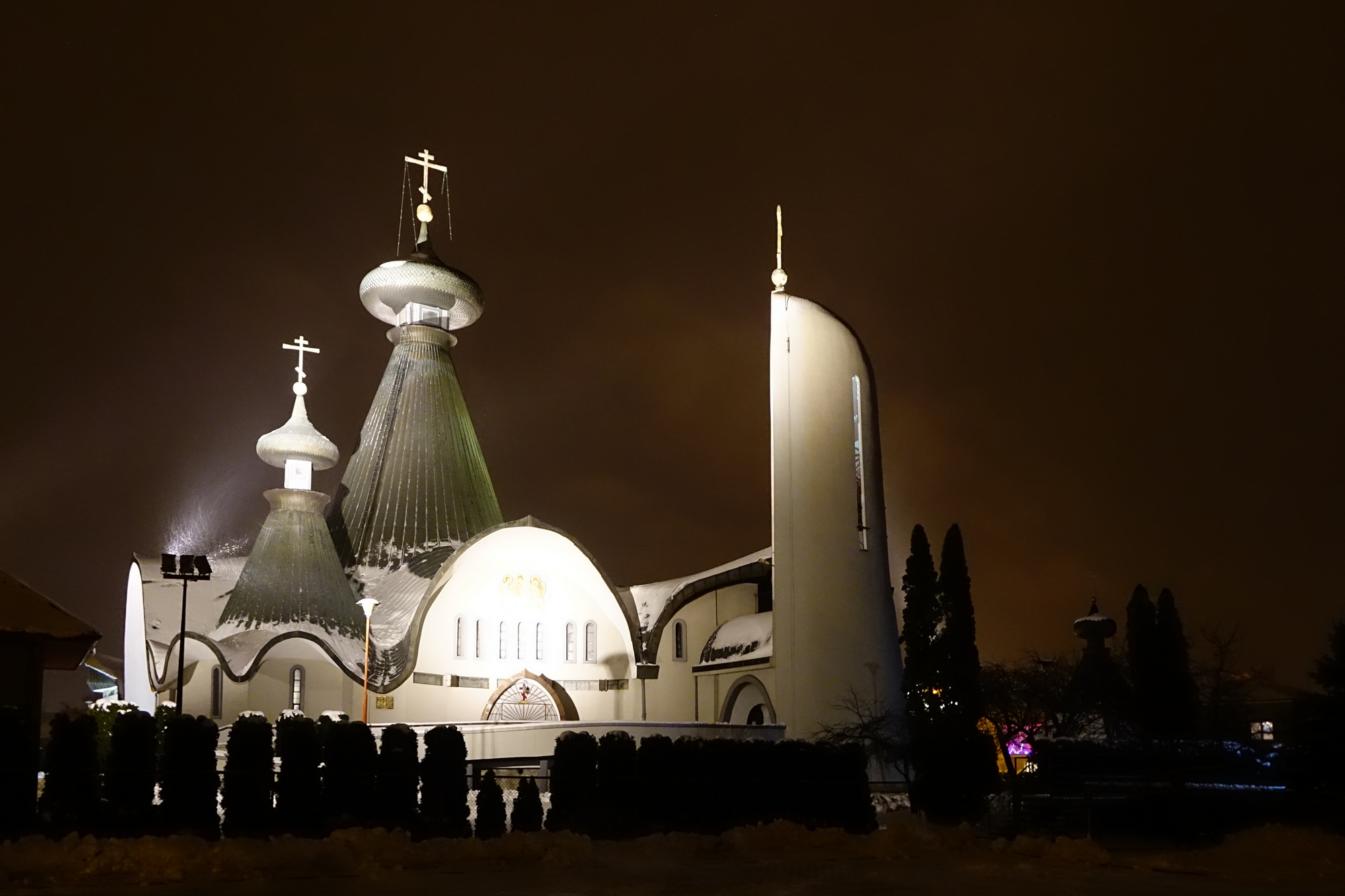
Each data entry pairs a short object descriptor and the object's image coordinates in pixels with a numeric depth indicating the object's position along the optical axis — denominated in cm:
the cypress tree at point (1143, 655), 2570
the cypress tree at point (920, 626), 2198
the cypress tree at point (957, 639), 2178
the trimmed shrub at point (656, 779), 1380
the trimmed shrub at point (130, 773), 1166
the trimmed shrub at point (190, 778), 1183
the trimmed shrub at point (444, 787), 1302
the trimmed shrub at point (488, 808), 1285
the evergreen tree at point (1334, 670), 1463
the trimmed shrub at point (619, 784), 1348
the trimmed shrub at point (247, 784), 1216
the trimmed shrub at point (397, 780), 1280
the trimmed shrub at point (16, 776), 1117
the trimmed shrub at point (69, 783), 1145
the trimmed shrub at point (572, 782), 1350
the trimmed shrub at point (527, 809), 1297
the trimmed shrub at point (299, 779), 1240
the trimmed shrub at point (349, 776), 1259
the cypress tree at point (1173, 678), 2561
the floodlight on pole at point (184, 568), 2012
